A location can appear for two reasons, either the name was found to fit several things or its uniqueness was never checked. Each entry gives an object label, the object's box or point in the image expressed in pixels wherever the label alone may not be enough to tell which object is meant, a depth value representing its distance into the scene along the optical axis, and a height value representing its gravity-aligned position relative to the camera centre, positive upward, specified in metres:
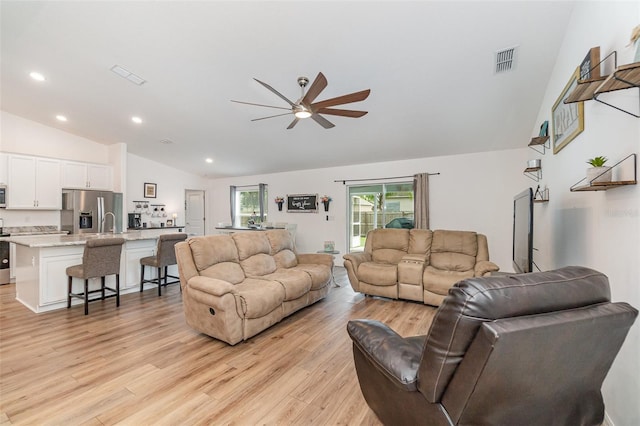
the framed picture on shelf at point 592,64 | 1.90 +1.06
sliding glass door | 6.32 +0.12
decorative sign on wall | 7.33 +0.27
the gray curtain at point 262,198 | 8.15 +0.45
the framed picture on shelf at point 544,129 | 3.39 +1.06
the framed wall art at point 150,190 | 7.52 +0.65
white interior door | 8.94 +0.04
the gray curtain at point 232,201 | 8.76 +0.39
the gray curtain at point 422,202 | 5.82 +0.23
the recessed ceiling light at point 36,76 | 4.02 +2.03
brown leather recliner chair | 0.98 -0.52
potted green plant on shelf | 1.62 +0.24
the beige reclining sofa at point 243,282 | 2.67 -0.79
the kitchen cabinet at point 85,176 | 5.90 +0.85
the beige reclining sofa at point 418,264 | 3.78 -0.76
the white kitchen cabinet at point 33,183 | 5.22 +0.60
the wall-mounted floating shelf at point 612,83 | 1.22 +0.63
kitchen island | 3.46 -0.71
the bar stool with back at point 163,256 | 4.12 -0.65
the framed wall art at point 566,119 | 2.30 +0.88
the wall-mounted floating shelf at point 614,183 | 1.46 +0.17
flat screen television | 2.48 -0.20
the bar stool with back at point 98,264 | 3.38 -0.64
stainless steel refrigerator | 5.80 +0.03
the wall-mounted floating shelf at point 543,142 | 3.29 +0.87
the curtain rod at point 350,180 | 6.25 +0.81
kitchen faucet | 6.10 -0.19
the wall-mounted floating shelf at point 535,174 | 3.55 +0.57
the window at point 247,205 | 8.27 +0.24
